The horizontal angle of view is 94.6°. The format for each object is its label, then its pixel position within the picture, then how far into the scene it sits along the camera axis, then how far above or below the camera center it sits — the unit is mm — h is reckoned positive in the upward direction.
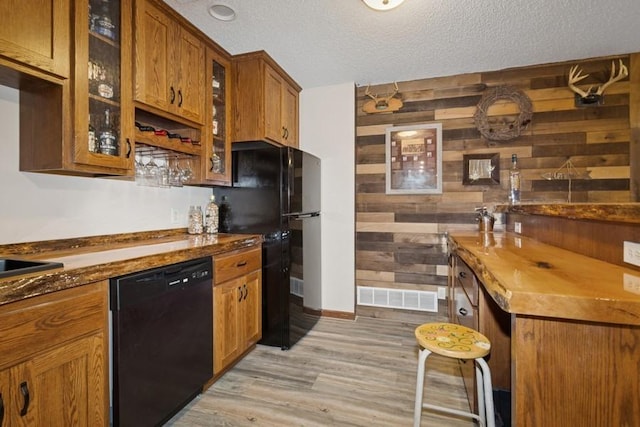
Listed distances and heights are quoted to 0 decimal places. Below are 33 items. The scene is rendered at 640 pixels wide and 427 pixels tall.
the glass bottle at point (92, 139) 1557 +381
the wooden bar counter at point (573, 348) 743 -379
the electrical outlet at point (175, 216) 2434 -46
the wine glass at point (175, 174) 2309 +289
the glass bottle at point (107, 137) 1621 +406
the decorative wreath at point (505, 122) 2857 +941
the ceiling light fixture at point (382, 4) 1851 +1320
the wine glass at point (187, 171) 2342 +313
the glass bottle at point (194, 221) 2523 -90
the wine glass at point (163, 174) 2227 +281
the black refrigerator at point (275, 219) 2426 -74
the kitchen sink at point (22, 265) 1028 -217
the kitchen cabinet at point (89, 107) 1449 +539
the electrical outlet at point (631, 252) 1030 -149
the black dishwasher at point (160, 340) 1332 -675
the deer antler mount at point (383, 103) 3162 +1160
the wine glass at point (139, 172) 2105 +273
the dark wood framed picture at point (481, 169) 2928 +423
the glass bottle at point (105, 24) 1604 +1032
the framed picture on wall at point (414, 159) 3076 +549
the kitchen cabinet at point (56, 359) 976 -548
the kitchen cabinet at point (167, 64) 1777 +979
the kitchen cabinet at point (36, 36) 1213 +766
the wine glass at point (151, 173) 2158 +274
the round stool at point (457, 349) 1161 -569
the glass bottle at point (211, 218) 2566 -65
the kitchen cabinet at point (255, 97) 2541 +998
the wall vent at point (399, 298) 3100 -944
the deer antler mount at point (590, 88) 2638 +1133
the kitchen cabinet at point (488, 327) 1500 -618
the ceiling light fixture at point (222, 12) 1997 +1382
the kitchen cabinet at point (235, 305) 1963 -694
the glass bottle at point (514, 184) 2730 +250
